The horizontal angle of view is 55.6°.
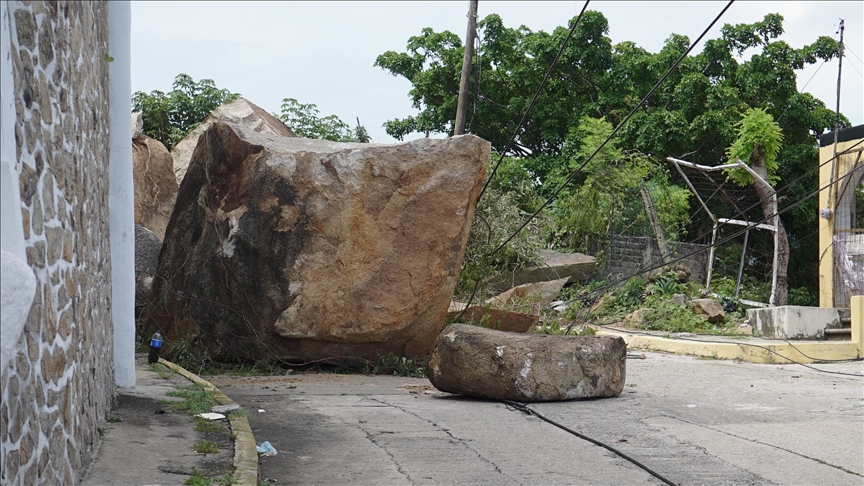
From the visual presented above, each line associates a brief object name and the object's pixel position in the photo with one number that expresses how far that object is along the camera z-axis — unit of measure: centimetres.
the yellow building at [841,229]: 1584
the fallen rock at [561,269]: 1619
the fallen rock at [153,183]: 1220
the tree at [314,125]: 1870
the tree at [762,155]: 1791
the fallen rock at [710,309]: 1641
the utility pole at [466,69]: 1398
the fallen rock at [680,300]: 1733
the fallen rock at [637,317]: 1675
